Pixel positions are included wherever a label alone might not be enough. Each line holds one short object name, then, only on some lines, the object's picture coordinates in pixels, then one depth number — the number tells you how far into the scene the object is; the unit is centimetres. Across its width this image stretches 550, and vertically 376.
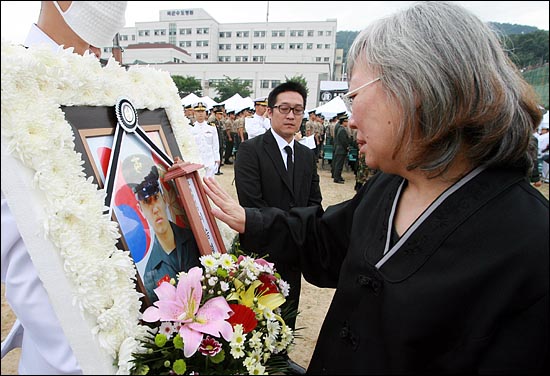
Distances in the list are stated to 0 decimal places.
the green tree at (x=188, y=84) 4401
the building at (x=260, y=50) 5156
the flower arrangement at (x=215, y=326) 96
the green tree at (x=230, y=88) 4878
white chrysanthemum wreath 83
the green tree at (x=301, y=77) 4623
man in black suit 275
